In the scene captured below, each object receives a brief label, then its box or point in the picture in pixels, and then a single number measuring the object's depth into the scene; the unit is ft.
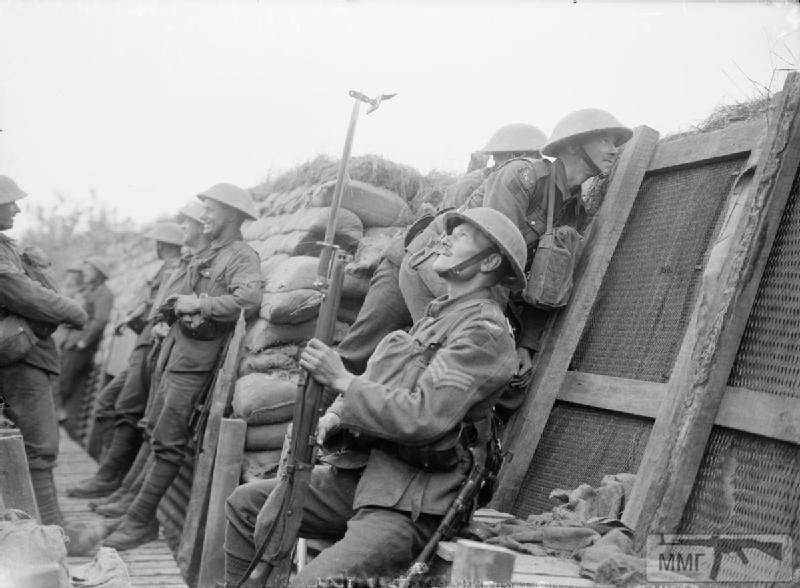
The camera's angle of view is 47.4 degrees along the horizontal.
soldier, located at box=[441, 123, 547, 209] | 18.90
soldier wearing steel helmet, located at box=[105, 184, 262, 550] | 21.20
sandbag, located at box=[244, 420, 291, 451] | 18.84
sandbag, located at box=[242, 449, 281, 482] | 18.42
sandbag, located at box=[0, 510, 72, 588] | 10.15
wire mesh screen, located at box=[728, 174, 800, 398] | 10.42
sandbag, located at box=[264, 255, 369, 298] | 19.84
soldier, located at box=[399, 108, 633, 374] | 14.79
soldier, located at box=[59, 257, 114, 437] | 38.42
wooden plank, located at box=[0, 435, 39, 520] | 14.28
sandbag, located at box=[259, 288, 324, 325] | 19.94
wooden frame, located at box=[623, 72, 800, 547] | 11.09
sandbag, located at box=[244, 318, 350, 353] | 20.30
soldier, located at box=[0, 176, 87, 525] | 20.59
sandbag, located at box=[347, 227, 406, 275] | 19.81
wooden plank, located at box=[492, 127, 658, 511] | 15.14
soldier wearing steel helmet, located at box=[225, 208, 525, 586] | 10.07
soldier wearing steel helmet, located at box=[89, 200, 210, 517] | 22.63
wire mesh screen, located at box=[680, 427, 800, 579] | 9.71
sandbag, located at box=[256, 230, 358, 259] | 21.26
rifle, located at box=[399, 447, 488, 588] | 10.31
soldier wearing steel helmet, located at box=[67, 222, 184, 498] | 25.91
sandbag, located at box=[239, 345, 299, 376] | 20.01
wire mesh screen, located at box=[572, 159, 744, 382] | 13.82
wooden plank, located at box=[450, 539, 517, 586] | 7.84
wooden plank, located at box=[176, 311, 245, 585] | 19.20
